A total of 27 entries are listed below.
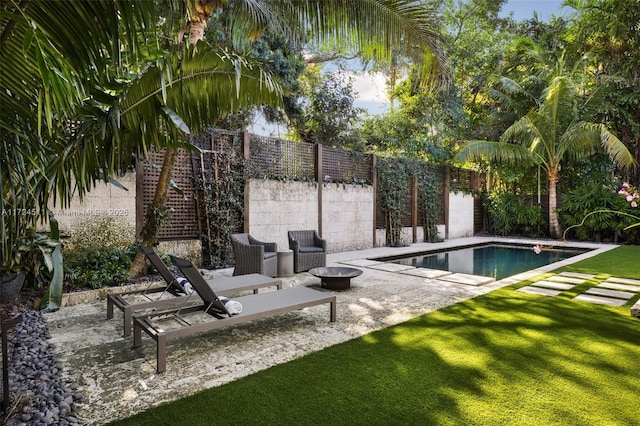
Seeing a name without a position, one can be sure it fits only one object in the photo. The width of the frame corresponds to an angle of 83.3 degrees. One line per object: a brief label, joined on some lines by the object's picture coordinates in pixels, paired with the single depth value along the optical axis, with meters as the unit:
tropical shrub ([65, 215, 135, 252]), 6.40
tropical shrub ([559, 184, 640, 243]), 12.73
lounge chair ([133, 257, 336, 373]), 3.08
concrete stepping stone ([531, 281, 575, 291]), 6.03
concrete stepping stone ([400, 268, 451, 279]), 7.14
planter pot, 4.45
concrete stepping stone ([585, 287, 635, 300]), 5.40
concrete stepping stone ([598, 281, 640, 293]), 5.84
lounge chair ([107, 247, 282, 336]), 3.92
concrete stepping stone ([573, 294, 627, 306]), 5.01
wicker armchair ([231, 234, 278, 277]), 6.50
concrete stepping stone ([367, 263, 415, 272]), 7.81
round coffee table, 5.71
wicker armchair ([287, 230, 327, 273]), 7.41
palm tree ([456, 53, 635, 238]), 12.41
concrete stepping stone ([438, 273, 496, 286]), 6.45
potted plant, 3.88
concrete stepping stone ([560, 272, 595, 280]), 6.81
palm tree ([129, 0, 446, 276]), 5.06
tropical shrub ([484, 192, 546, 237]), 14.83
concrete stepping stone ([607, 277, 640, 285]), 6.36
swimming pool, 8.49
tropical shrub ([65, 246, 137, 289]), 5.43
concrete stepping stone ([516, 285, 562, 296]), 5.62
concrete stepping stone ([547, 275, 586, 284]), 6.46
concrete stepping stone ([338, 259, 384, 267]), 8.46
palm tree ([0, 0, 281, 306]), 1.88
